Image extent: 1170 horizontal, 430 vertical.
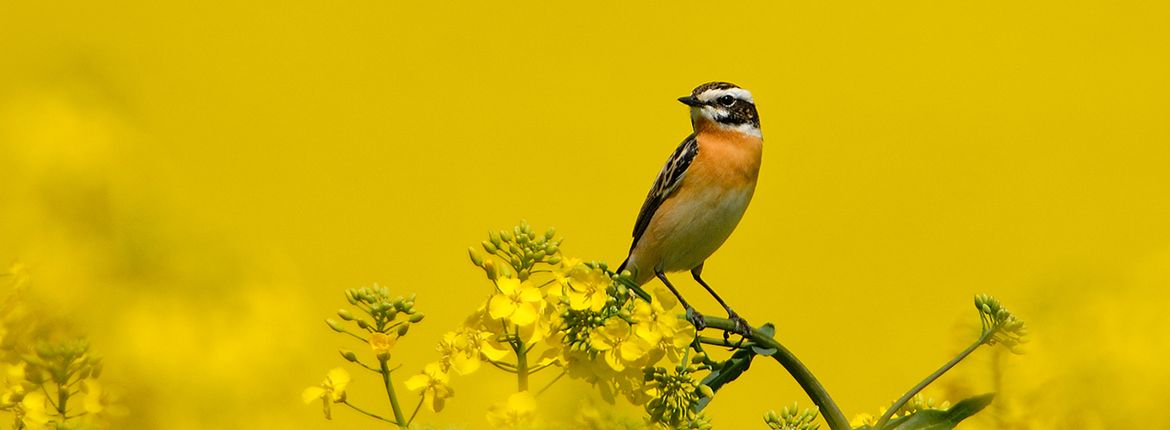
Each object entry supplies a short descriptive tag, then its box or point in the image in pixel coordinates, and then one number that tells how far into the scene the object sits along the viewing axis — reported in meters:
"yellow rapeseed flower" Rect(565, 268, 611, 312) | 5.87
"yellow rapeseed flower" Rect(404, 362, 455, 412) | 6.13
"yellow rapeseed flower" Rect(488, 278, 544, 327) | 5.86
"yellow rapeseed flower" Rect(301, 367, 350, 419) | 6.26
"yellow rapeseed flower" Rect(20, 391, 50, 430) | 6.50
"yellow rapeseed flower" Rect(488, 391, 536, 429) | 5.62
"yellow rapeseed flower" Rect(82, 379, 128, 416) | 6.69
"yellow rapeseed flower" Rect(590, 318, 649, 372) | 5.89
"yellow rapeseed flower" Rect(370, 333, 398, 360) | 6.16
